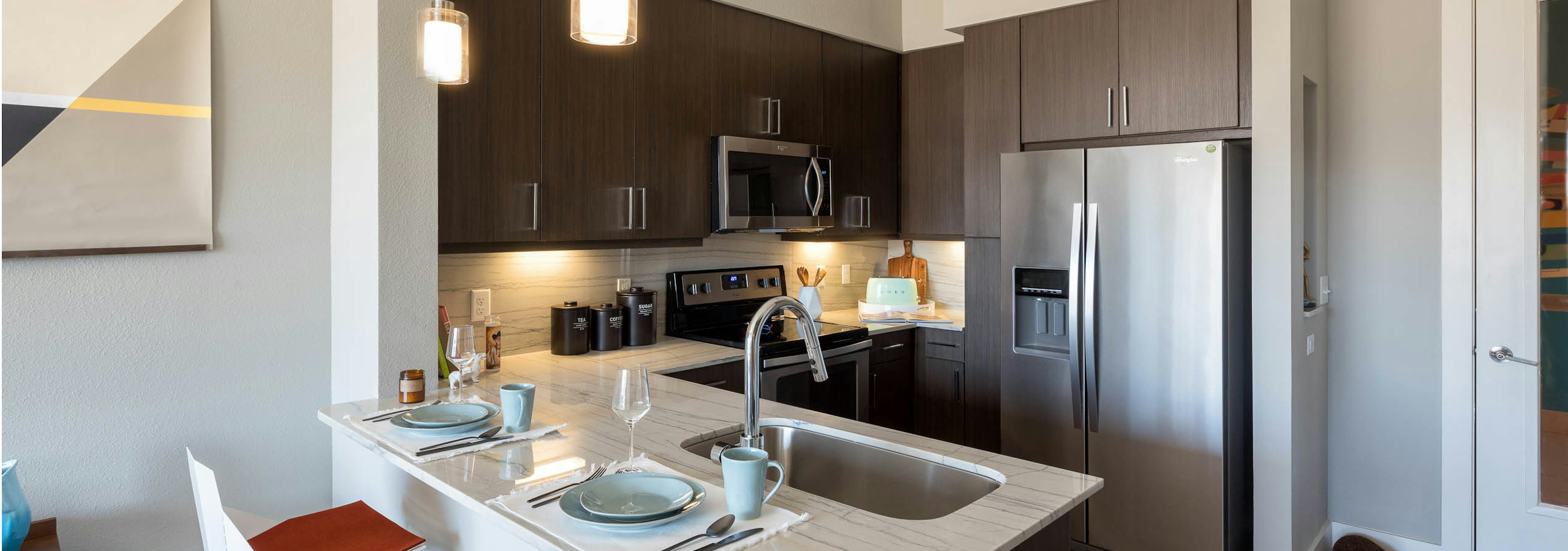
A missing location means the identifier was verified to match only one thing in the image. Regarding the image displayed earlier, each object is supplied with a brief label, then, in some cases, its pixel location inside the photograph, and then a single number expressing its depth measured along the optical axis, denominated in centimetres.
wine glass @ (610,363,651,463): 146
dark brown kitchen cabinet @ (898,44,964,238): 375
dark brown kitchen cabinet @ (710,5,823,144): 317
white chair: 138
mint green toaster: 383
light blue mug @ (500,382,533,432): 172
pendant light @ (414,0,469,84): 166
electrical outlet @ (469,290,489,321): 278
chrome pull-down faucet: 149
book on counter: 369
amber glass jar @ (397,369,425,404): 197
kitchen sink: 162
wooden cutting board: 424
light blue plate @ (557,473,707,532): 117
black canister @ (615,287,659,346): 308
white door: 222
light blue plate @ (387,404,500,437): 168
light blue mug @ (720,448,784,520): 122
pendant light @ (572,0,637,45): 150
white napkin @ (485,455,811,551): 115
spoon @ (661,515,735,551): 117
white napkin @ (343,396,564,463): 159
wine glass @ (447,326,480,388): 203
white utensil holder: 359
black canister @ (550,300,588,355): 288
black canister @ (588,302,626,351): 298
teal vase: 169
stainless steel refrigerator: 265
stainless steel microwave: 314
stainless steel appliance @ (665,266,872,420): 307
